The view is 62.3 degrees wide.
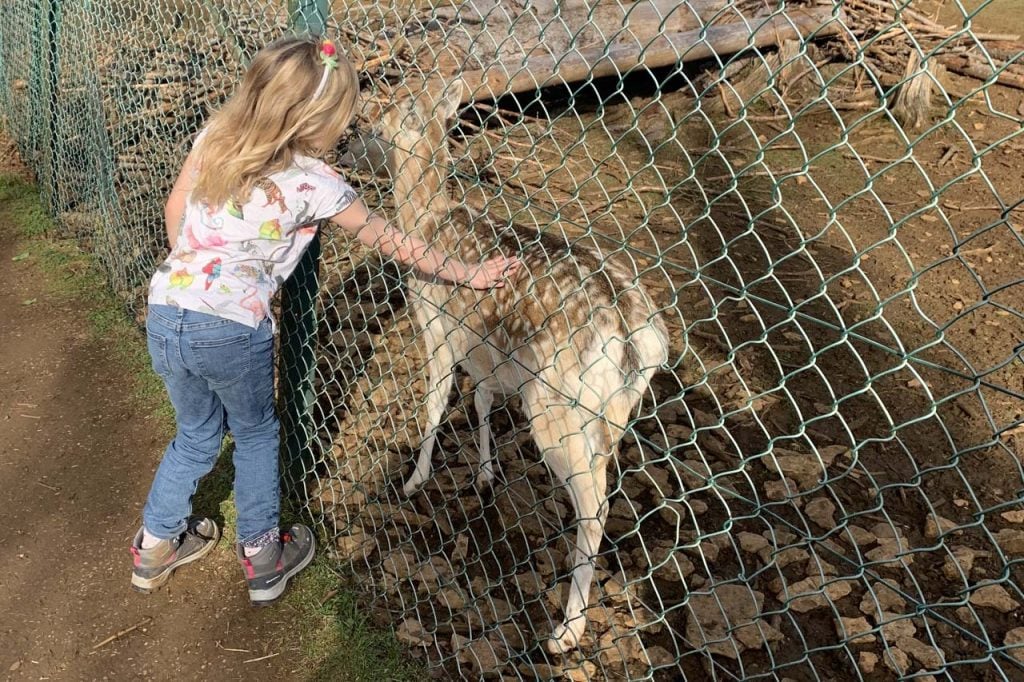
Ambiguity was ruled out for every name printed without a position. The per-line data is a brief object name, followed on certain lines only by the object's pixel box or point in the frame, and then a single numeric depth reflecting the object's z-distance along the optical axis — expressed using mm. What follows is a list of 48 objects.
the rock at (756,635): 3348
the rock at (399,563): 3668
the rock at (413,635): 3404
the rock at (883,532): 3816
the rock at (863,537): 3807
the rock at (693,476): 4246
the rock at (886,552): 3697
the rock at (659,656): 3328
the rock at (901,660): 3235
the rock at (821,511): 3939
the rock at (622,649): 3357
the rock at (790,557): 3701
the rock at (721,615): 3352
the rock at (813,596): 3526
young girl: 2762
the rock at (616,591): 3619
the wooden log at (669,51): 7453
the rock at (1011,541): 3756
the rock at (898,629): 3354
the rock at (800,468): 4207
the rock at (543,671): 3291
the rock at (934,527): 3822
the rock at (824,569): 3648
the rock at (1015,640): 3170
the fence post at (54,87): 6094
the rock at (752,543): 3797
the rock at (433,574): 3620
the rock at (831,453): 4340
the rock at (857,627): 3375
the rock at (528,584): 3691
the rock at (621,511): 4102
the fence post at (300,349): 3285
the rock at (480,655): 3282
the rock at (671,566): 3771
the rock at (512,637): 3393
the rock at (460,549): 3838
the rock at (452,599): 3545
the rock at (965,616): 3412
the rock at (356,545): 3775
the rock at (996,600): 3434
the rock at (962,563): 3625
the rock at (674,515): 4043
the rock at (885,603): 3529
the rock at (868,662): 3258
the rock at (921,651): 3252
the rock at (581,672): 3283
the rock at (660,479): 4223
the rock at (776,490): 4117
